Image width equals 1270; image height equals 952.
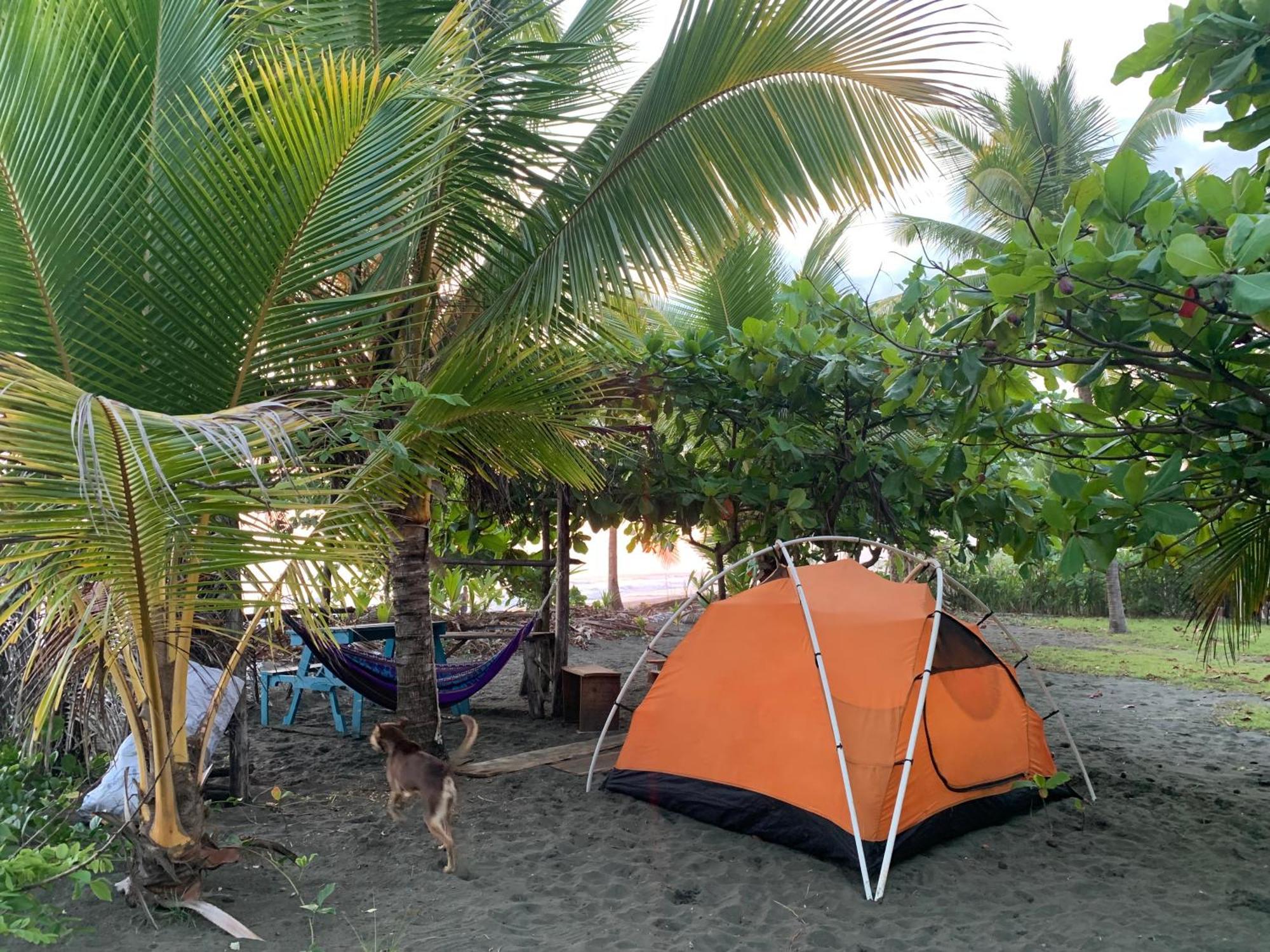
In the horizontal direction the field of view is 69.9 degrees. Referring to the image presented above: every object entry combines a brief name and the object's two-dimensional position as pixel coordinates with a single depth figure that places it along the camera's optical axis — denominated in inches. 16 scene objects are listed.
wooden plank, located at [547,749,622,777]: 213.3
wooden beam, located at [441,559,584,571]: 276.8
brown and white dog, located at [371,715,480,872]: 148.9
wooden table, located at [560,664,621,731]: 256.5
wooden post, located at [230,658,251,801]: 176.9
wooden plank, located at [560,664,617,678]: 258.3
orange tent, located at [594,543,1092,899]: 159.2
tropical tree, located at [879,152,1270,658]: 100.5
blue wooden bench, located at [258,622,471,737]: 243.9
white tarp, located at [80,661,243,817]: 135.6
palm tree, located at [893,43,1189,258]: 508.7
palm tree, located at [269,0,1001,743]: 160.1
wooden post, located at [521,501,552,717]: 282.7
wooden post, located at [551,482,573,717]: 269.7
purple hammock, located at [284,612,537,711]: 208.7
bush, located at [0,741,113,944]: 112.0
